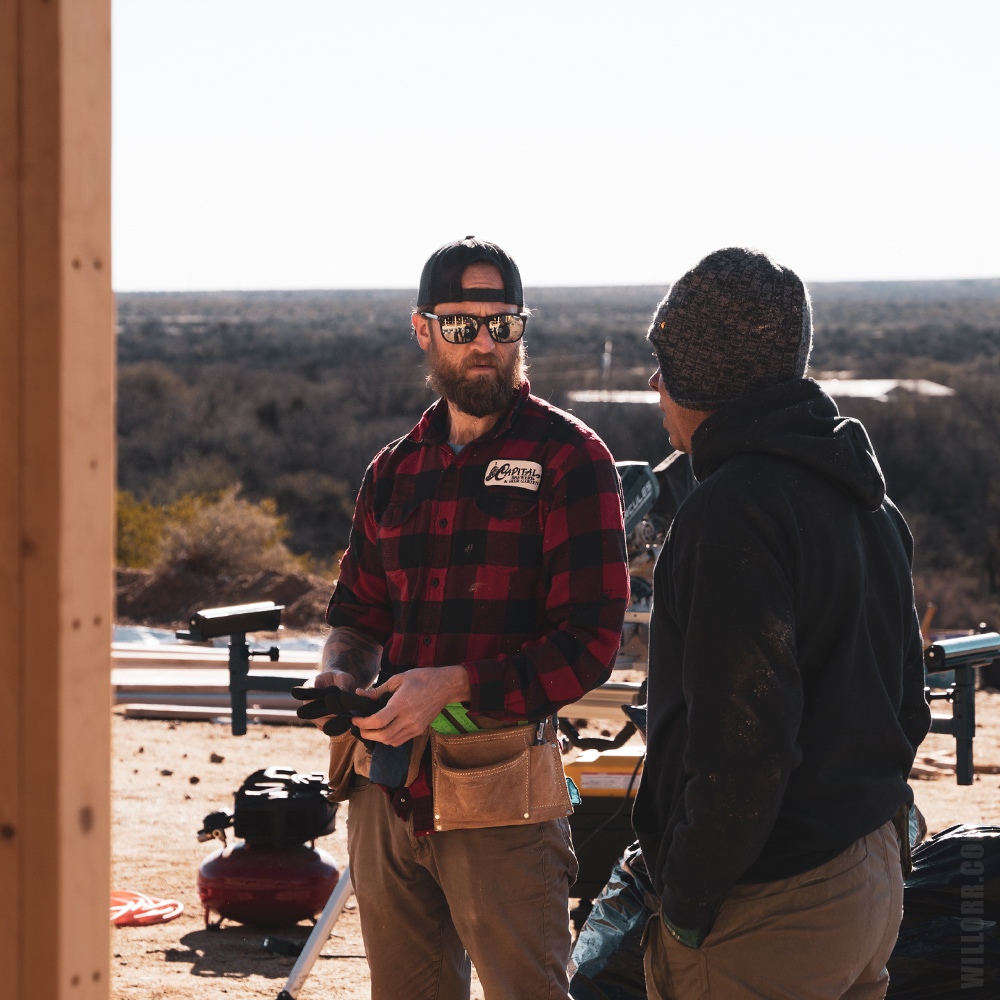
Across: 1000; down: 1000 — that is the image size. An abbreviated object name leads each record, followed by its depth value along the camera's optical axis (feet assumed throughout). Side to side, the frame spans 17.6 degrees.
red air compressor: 18.92
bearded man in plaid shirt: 14.12
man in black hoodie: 12.68
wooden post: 12.02
